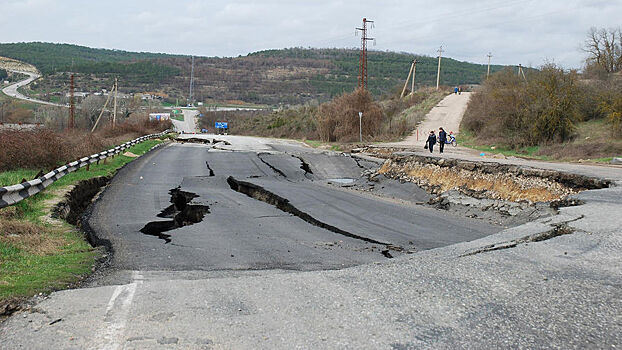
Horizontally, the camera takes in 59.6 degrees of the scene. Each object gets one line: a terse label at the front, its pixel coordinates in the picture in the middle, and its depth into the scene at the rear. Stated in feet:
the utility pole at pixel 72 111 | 160.45
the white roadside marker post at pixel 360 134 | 139.21
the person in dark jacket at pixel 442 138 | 94.27
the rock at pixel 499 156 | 91.10
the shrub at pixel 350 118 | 151.23
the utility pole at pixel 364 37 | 170.91
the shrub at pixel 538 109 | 102.83
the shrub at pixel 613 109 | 95.35
